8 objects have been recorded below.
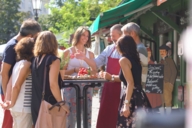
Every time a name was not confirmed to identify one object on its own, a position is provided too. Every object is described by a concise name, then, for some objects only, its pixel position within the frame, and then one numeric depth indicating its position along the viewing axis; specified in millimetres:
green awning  8442
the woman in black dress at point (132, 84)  4569
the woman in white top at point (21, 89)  4668
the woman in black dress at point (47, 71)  4508
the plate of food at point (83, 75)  5249
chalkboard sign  7441
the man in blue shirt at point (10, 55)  4980
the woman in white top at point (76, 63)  5668
